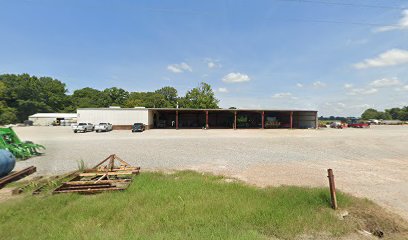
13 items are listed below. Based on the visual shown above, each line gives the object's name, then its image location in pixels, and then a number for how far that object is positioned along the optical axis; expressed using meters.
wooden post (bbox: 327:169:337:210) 5.13
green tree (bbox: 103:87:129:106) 99.56
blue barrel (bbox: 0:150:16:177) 7.84
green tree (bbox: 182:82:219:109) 71.88
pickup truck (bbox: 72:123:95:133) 31.58
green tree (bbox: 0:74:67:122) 70.19
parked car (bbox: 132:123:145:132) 31.92
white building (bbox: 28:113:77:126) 60.99
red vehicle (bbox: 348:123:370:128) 51.08
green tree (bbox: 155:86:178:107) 106.90
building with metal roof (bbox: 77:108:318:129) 36.03
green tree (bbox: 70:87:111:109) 88.51
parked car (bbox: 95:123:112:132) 31.69
